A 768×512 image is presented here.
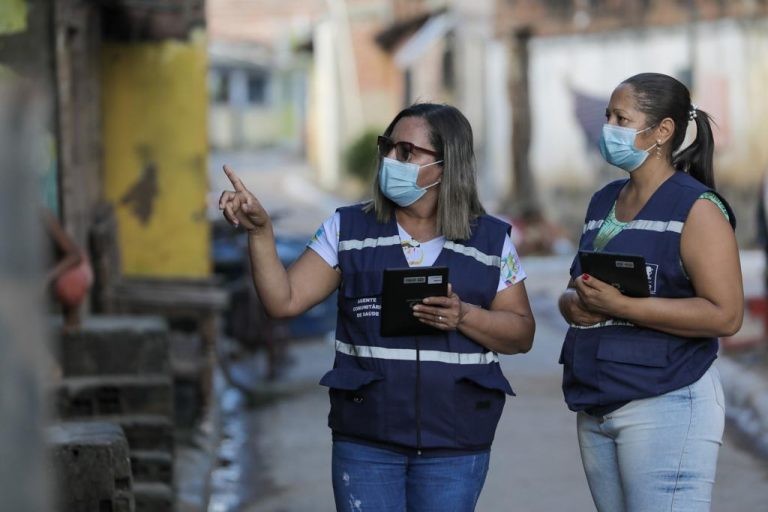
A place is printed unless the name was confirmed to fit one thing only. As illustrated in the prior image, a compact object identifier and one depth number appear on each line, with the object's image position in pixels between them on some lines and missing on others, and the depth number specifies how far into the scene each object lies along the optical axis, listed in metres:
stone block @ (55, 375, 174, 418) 13.67
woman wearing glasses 7.87
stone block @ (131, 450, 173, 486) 13.16
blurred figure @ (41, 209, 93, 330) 13.36
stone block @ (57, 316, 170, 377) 13.96
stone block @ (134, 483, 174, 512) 12.72
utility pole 45.62
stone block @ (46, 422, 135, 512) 9.40
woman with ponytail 7.78
